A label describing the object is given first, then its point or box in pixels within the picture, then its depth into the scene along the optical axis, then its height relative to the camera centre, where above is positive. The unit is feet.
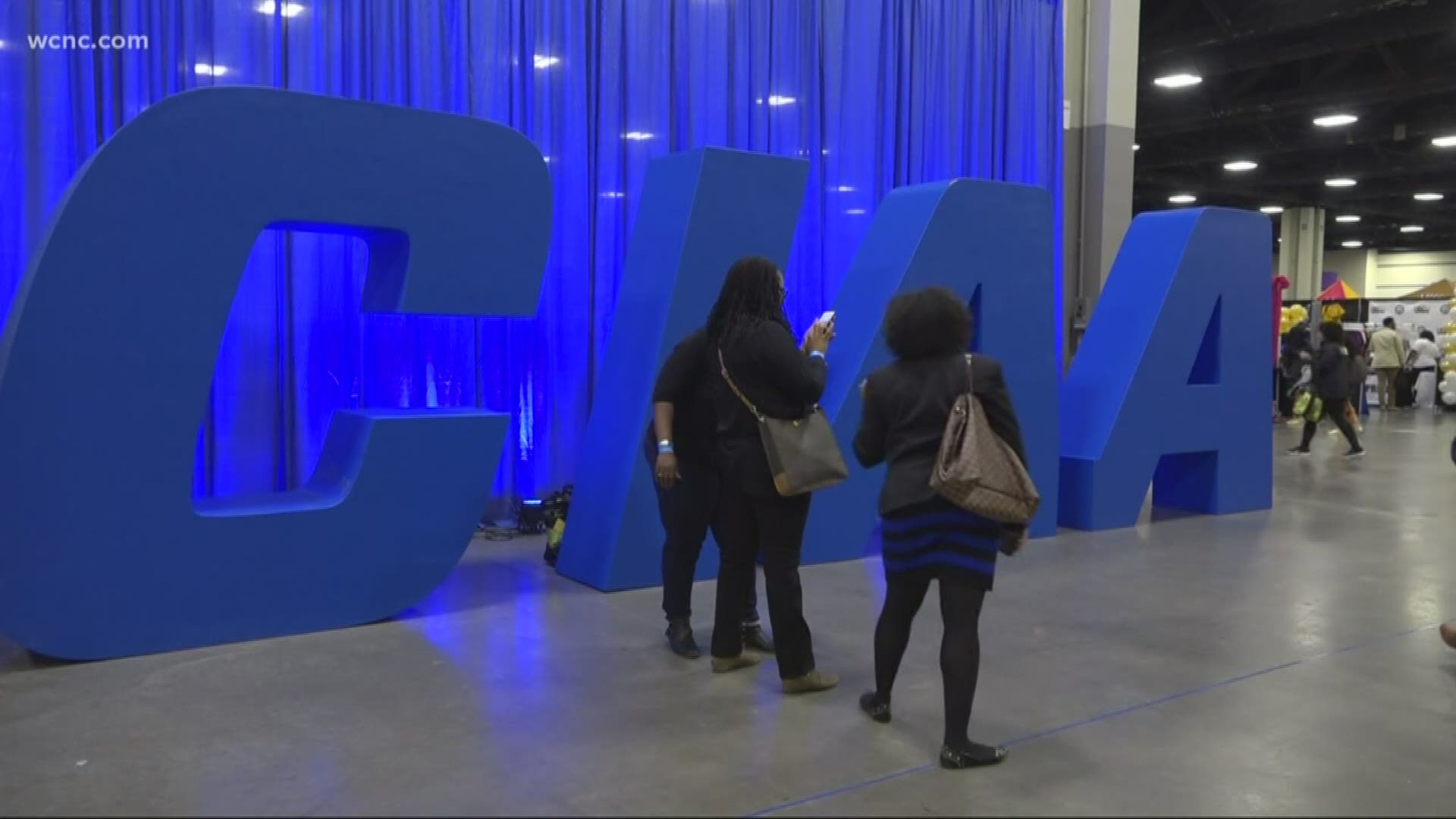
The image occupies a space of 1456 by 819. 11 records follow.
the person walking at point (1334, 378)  33.88 -0.97
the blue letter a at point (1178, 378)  21.83 -0.66
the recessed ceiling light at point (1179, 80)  36.83 +8.81
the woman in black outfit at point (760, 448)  12.00 -1.15
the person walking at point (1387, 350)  54.24 -0.18
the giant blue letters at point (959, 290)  18.88 +0.93
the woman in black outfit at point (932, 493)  10.12 -1.32
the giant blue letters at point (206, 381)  12.57 -0.50
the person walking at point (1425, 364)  56.75 -0.88
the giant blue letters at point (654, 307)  16.51 +0.53
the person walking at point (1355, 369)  36.47 -0.80
